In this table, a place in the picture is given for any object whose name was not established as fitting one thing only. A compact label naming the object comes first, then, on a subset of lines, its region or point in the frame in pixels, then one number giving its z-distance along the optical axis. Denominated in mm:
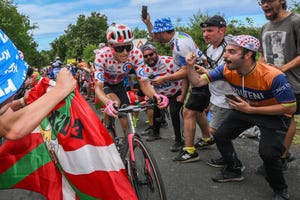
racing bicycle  3076
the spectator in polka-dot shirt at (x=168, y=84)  5707
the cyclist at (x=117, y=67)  3842
